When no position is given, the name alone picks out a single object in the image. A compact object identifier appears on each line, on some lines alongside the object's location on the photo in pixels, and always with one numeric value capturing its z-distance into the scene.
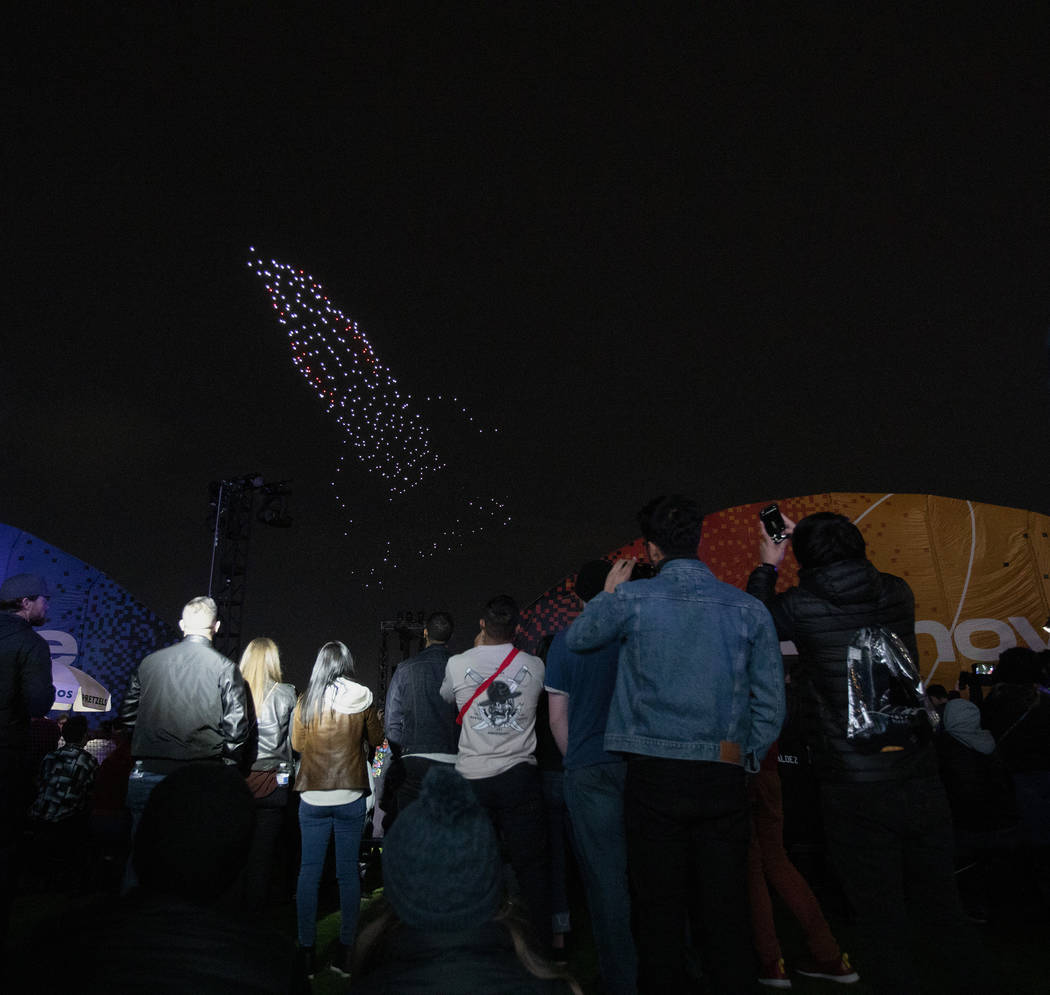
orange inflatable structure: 12.31
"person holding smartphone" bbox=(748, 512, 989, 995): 2.35
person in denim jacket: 2.33
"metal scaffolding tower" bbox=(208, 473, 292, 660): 12.49
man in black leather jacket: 3.78
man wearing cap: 3.32
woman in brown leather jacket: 4.04
